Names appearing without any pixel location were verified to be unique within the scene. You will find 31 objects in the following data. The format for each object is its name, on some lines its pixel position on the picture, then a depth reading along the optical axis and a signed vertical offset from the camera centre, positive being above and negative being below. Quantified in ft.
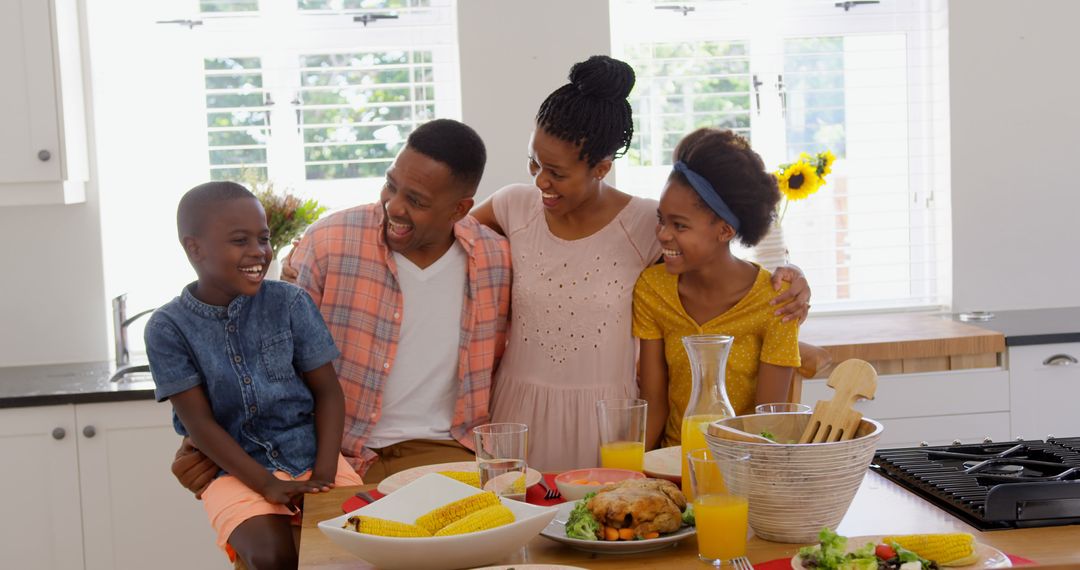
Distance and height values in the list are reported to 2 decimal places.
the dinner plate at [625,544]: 4.45 -1.50
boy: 6.16 -0.99
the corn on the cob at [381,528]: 4.35 -1.37
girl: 6.81 -0.71
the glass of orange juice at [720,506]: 4.29 -1.31
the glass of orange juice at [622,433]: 5.19 -1.23
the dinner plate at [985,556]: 4.11 -1.51
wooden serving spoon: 4.62 -0.99
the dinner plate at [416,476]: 5.37 -1.47
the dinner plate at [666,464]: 5.52 -1.51
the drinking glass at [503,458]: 4.78 -1.22
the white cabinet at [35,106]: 10.18 +0.98
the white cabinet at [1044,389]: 10.40 -2.16
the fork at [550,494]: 5.28 -1.53
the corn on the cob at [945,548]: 4.12 -1.46
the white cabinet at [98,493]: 9.52 -2.59
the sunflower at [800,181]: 10.39 -0.04
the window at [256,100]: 11.58 +1.07
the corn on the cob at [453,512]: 4.48 -1.35
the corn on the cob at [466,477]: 5.26 -1.41
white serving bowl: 4.25 -1.42
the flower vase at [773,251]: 10.58 -0.72
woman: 7.16 -0.65
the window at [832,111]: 12.09 +0.77
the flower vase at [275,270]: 10.43 -0.70
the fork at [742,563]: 4.26 -1.54
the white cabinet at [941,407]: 10.26 -2.27
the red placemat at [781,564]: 4.17 -1.55
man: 6.99 -0.74
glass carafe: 4.96 -0.99
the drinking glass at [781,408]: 5.10 -1.10
